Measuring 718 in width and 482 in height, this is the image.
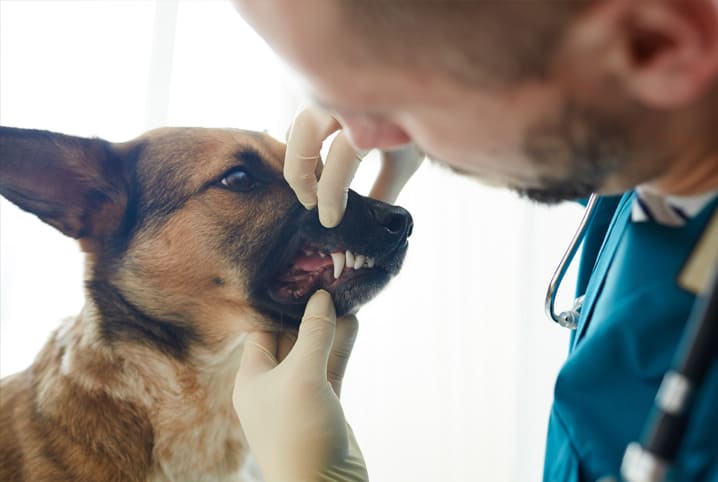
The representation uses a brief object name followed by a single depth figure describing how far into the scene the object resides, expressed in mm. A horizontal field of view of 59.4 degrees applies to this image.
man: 481
